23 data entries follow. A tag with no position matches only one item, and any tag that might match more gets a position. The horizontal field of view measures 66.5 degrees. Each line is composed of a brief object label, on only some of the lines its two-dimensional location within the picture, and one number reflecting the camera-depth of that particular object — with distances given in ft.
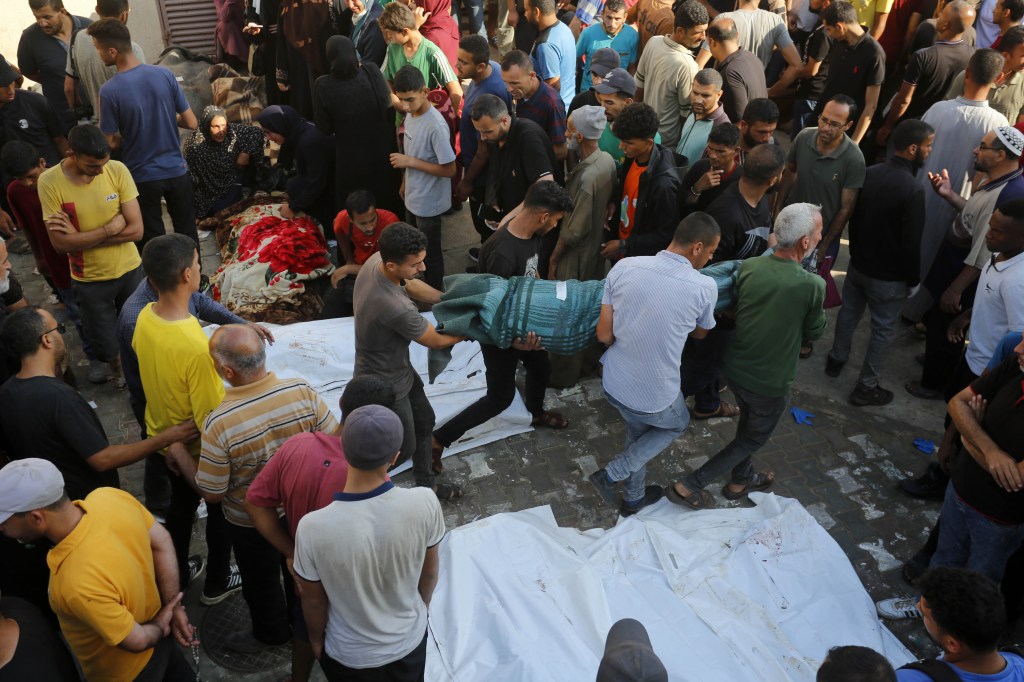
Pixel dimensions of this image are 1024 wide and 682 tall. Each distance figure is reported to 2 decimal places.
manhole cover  12.22
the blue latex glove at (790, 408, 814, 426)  17.72
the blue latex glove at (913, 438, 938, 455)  16.85
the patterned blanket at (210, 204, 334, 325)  20.27
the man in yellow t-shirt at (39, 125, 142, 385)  15.69
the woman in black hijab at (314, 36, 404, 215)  20.52
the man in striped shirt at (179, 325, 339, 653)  10.34
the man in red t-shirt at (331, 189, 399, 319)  17.34
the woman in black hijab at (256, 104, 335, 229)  21.25
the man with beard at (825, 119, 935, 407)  16.61
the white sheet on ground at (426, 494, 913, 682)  11.49
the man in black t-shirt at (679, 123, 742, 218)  16.51
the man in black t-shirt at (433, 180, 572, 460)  14.53
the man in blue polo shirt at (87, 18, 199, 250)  19.39
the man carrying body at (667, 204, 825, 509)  13.39
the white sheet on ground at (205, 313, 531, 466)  17.07
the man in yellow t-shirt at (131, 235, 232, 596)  11.49
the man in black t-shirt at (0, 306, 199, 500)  11.02
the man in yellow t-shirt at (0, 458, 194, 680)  8.41
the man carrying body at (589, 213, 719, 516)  13.03
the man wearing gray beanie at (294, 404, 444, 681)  8.29
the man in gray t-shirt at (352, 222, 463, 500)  12.55
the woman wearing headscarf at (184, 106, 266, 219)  24.08
